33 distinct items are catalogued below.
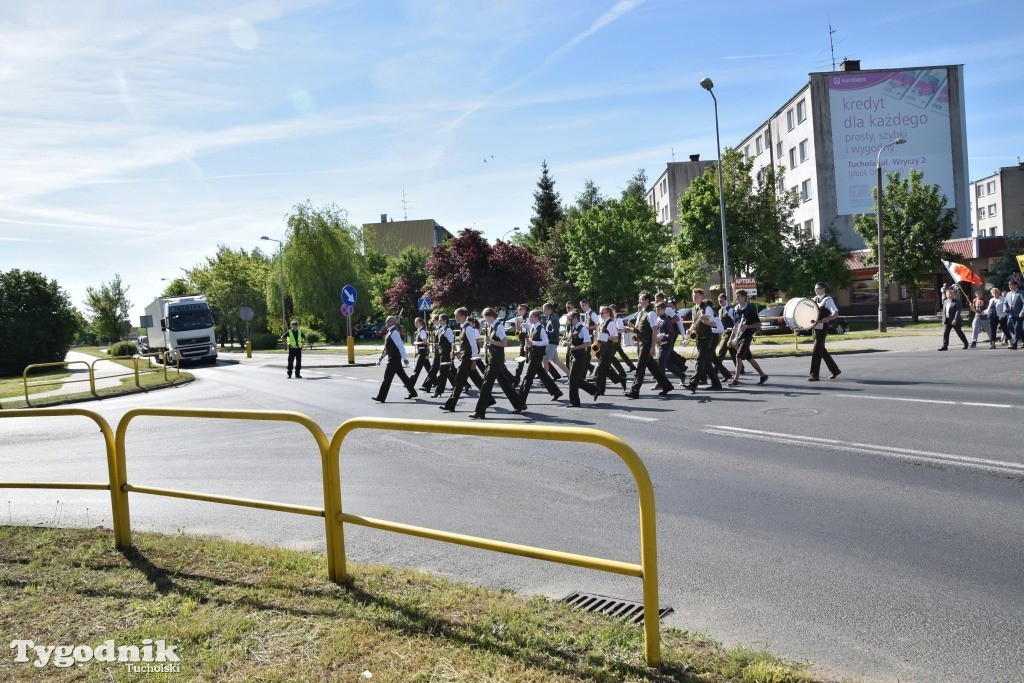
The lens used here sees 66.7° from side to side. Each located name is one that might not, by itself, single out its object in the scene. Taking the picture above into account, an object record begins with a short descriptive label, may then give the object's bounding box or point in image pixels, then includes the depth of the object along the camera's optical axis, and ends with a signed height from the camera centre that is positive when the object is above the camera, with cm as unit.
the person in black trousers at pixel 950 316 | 2152 -106
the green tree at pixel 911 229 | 3956 +263
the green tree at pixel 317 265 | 5738 +422
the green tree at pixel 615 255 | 5031 +303
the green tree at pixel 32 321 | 4341 +115
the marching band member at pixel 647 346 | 1458 -90
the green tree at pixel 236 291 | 7275 +344
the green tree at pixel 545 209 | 6738 +850
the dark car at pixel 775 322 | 3575 -152
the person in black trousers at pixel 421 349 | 1827 -81
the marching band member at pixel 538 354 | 1422 -87
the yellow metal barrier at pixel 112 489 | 554 -109
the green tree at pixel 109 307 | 8519 +323
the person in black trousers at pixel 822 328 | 1463 -78
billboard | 4938 +1008
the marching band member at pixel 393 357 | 1630 -87
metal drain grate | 419 -171
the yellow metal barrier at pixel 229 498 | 455 -97
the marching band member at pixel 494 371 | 1270 -101
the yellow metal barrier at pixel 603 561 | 335 -107
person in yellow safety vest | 2594 -71
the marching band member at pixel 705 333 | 1467 -73
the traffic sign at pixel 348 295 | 3048 +97
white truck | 3866 +17
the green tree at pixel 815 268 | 4256 +103
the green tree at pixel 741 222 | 4406 +403
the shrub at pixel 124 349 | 5804 -108
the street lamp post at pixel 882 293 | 3125 -42
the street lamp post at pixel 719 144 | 2822 +581
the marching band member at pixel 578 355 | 1382 -95
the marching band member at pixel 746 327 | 1561 -72
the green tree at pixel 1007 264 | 4475 +57
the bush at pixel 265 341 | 6438 -131
